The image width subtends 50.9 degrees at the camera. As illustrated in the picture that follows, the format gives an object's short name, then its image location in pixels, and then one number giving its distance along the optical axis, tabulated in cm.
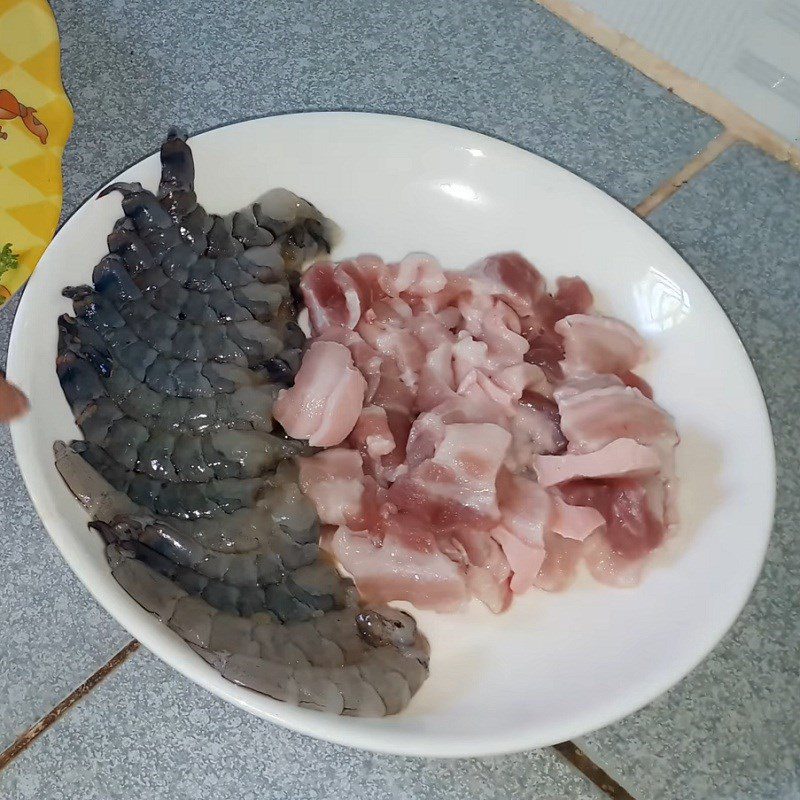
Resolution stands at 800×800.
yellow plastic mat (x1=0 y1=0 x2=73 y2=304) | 91
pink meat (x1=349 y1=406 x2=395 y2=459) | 78
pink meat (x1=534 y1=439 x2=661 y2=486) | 74
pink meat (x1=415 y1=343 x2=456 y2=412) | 81
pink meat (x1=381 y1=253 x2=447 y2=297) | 86
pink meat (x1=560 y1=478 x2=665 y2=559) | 74
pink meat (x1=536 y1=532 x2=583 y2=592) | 74
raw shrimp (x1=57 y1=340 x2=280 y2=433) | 74
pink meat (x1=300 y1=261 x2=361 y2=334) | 84
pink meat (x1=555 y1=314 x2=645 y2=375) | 83
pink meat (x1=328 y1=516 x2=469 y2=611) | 72
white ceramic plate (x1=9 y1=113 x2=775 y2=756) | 66
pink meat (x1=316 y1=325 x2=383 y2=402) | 81
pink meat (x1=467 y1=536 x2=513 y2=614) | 73
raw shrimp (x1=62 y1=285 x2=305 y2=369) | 77
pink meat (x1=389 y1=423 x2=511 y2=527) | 74
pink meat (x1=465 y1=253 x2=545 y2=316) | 85
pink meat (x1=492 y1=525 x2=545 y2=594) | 73
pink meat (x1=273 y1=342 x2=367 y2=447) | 76
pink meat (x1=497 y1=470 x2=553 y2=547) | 74
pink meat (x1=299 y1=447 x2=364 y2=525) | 74
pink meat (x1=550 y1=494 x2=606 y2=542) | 74
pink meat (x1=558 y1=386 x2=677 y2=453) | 77
